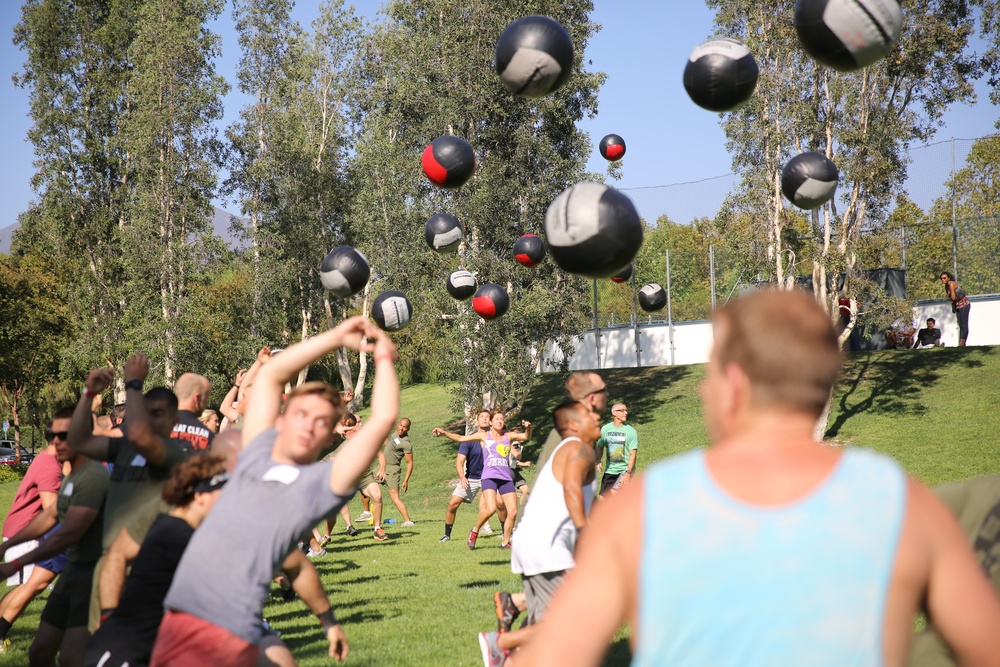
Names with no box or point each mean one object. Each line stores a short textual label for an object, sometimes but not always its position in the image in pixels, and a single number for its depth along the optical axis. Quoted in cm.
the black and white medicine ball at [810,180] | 928
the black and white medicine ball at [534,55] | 852
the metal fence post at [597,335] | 3278
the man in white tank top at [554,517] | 573
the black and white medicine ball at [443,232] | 1369
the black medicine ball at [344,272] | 1070
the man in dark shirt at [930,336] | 2789
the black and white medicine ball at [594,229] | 675
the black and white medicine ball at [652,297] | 1649
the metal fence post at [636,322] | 3269
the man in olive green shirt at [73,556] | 526
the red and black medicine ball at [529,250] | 1449
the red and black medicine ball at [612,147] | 1566
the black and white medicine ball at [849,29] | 704
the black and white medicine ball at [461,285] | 1425
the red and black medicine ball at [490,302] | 1366
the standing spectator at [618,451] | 1340
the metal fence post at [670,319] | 3087
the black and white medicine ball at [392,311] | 1149
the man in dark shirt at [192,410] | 655
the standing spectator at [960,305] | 2586
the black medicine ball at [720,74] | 794
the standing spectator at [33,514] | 723
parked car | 4400
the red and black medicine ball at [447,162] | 1084
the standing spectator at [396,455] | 1630
